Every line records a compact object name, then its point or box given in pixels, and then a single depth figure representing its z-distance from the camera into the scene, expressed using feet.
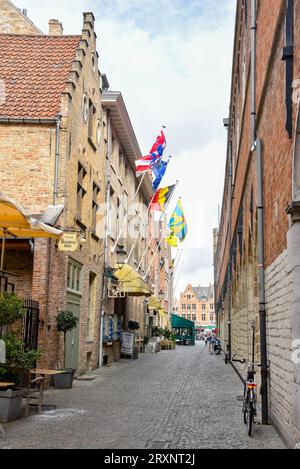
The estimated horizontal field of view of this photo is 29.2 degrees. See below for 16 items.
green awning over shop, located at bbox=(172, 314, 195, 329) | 184.96
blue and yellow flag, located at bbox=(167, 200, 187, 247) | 113.70
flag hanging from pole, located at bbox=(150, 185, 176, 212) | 88.84
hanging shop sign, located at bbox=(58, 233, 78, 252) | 44.86
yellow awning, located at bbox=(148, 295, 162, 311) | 123.95
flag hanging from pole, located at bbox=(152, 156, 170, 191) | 78.83
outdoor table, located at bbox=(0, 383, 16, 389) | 29.76
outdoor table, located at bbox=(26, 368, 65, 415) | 33.23
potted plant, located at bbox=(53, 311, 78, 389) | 47.09
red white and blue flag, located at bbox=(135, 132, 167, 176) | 74.13
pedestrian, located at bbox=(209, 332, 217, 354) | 123.46
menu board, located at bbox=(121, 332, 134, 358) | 86.99
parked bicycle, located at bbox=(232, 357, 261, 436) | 27.63
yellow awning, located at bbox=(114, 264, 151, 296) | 75.56
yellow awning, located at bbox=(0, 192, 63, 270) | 28.22
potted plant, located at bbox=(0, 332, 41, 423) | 31.12
